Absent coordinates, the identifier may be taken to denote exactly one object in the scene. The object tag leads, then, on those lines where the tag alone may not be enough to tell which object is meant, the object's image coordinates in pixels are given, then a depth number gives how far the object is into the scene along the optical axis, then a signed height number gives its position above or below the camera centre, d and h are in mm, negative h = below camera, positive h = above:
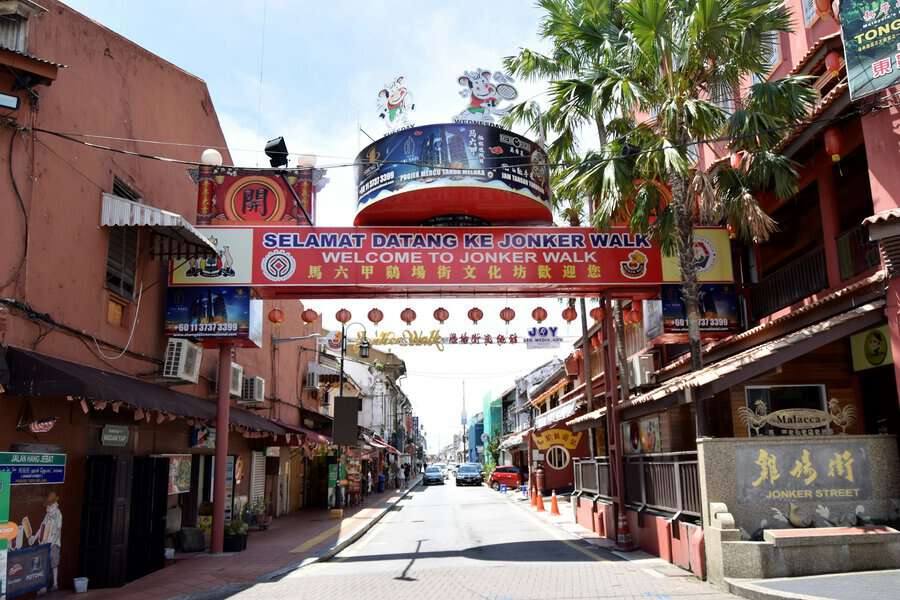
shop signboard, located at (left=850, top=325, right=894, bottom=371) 12289 +1560
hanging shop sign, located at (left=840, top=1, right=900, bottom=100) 10773 +5851
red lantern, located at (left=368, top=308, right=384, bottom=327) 17141 +3016
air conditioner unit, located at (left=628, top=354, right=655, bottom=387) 19922 +1939
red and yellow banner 15625 +3940
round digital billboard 15438 +5759
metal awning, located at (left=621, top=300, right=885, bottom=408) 10961 +1373
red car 44000 -2051
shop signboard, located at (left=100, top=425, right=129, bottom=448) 12297 +247
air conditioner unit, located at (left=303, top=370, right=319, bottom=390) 32206 +2871
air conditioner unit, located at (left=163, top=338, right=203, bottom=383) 14688 +1781
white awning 12633 +4023
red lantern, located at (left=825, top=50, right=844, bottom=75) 13070 +6688
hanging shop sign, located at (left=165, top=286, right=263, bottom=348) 15492 +2852
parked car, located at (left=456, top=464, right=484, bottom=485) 56531 -2487
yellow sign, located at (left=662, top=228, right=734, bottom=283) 15969 +3911
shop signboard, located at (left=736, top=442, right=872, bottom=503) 10812 -508
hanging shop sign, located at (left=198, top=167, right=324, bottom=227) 15977 +5446
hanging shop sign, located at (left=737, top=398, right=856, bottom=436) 11398 +298
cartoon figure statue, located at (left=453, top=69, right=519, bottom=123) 16172 +7792
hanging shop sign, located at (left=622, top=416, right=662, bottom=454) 18547 +127
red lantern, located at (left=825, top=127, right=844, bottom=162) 12531 +5051
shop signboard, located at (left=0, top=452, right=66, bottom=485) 9656 -219
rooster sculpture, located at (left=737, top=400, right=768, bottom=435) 11516 +322
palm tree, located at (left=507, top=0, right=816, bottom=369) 12344 +5904
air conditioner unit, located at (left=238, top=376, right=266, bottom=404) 21119 +1656
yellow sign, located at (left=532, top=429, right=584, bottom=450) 27766 +154
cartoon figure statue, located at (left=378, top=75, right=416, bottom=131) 16234 +7632
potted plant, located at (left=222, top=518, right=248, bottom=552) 16016 -1941
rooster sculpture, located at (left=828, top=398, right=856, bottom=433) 11414 +331
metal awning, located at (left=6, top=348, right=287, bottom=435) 9273 +914
